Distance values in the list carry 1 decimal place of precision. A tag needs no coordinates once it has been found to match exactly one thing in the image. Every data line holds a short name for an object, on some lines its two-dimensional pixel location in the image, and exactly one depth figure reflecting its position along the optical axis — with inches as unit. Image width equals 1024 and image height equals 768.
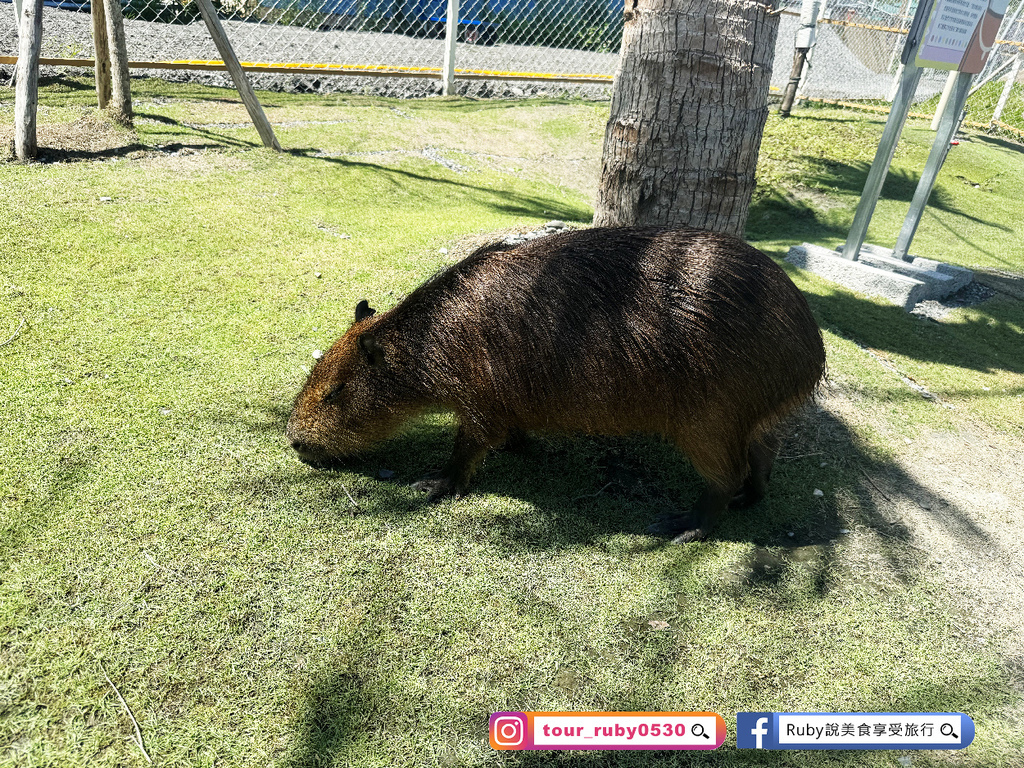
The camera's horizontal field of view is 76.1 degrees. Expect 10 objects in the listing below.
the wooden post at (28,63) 178.1
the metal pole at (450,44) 339.9
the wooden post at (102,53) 208.5
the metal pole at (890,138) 184.5
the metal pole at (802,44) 399.5
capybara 94.3
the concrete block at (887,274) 208.7
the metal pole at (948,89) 212.4
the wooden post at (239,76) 204.8
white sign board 182.4
